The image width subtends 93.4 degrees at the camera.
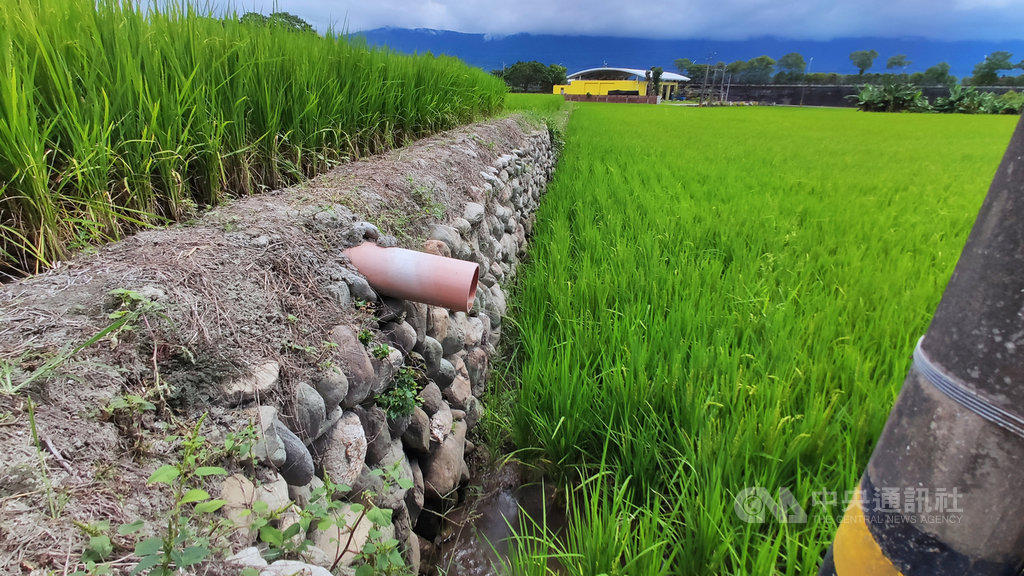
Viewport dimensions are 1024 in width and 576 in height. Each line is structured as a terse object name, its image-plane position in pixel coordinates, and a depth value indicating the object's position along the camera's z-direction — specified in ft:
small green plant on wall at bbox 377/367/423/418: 4.99
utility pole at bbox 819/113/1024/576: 1.66
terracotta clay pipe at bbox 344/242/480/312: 4.98
